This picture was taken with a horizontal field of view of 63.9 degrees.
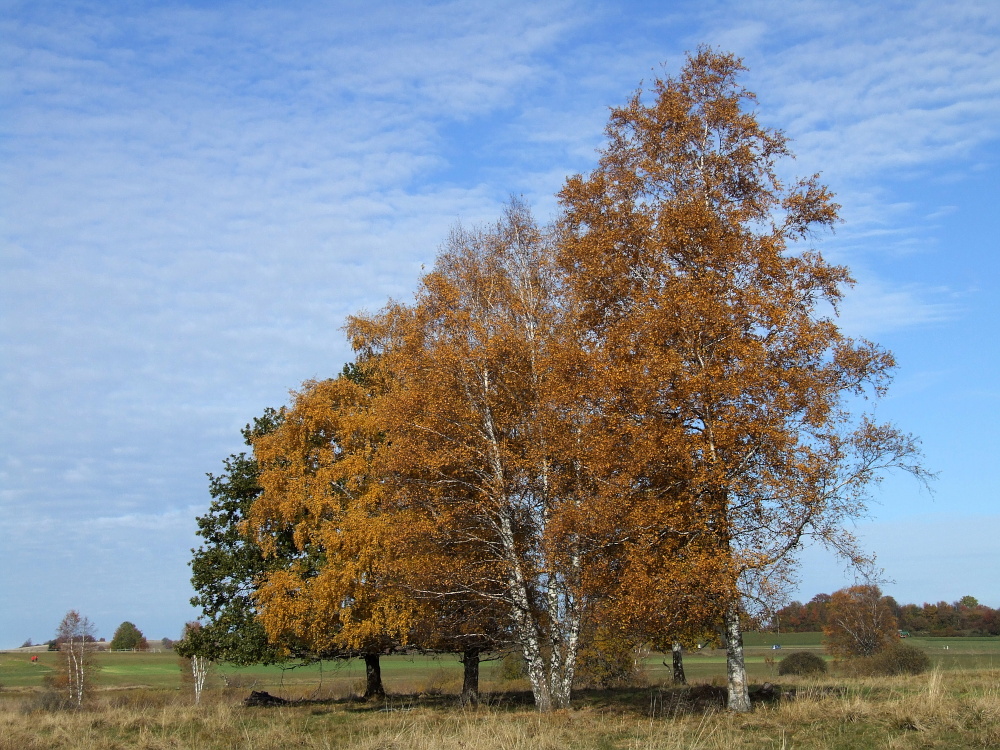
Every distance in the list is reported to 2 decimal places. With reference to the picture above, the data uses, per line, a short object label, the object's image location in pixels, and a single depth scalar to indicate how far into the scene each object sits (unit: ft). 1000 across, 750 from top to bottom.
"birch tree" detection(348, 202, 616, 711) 63.10
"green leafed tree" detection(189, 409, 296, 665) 89.92
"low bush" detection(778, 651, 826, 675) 119.48
